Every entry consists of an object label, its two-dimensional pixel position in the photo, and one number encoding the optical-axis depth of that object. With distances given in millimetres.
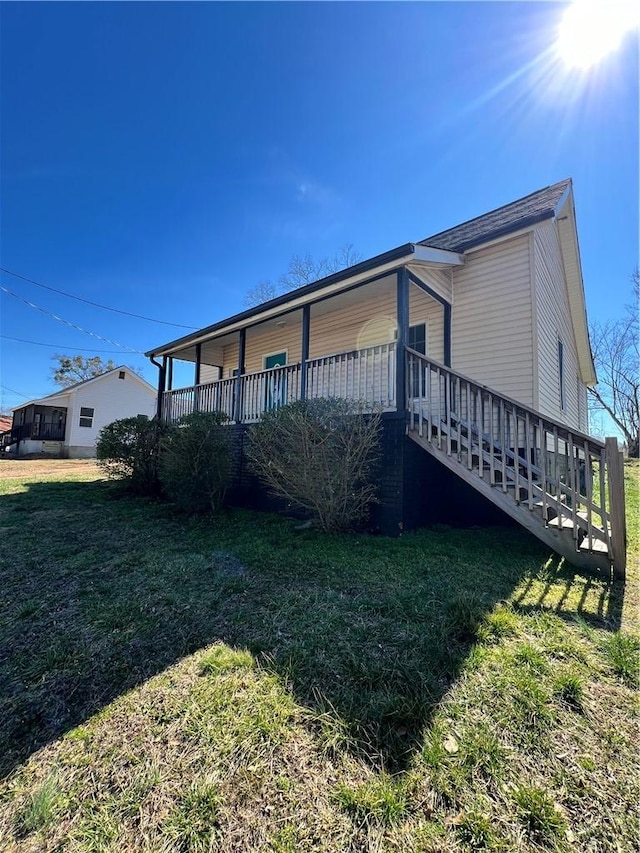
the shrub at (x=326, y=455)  5328
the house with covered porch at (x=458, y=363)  4535
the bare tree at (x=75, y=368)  39750
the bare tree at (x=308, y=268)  22077
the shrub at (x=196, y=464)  6820
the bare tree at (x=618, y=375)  28188
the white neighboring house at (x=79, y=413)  25484
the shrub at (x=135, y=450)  8852
